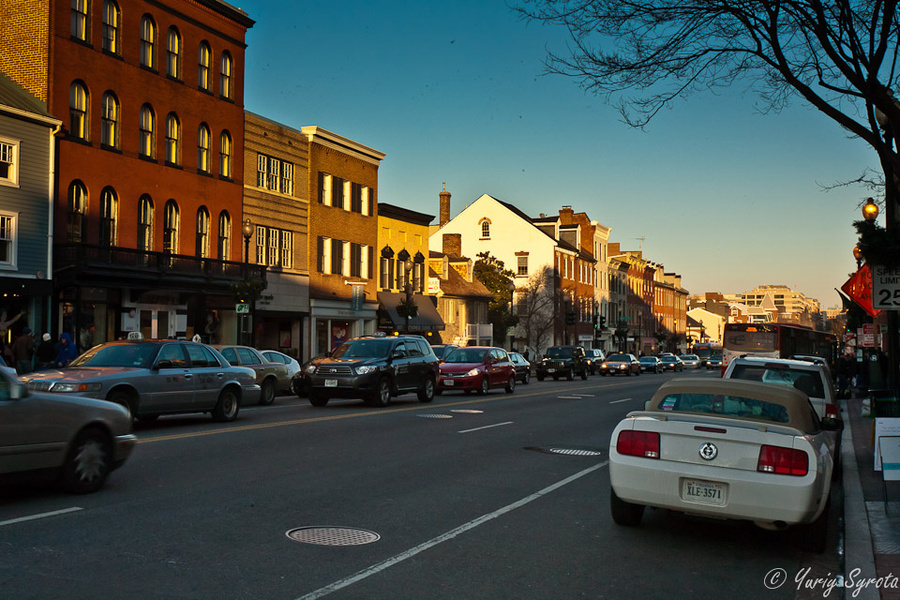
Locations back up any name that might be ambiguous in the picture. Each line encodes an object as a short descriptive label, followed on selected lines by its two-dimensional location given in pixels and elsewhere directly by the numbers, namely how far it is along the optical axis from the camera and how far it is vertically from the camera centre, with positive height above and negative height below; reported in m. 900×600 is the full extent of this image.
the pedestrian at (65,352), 22.72 -0.10
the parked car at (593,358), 59.25 -0.76
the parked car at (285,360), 26.48 -0.37
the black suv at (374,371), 21.97 -0.60
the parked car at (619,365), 56.69 -1.15
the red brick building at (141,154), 29.92 +7.29
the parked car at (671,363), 73.56 -1.34
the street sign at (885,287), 12.94 +0.84
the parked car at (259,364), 23.33 -0.45
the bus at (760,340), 40.75 +0.28
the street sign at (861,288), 15.81 +1.06
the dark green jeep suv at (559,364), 45.59 -0.87
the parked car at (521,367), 39.09 -0.89
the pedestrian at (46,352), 23.23 -0.11
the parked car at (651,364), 67.12 -1.30
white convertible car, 7.43 -0.97
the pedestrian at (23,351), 23.00 -0.08
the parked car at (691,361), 81.25 -1.32
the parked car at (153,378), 14.10 -0.51
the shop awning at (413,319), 49.81 +1.82
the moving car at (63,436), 8.57 -0.89
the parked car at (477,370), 29.17 -0.77
